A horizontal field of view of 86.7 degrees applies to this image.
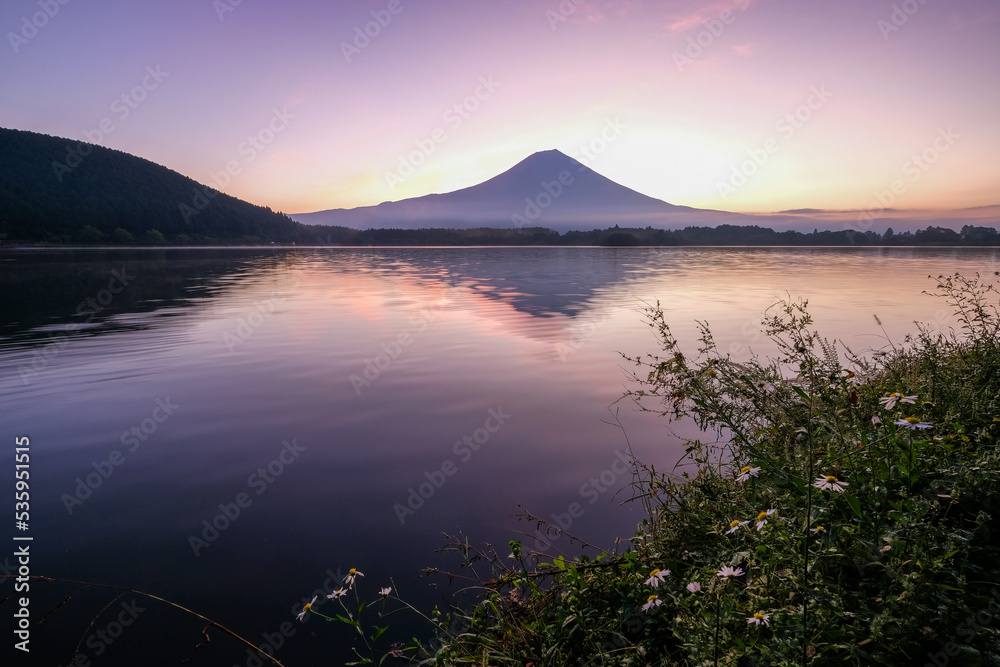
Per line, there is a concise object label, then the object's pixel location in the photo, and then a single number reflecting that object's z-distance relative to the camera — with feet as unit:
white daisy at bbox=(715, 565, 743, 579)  6.66
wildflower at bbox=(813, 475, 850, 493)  7.38
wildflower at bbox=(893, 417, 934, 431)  7.54
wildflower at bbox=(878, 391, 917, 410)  7.91
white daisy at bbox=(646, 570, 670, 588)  8.17
